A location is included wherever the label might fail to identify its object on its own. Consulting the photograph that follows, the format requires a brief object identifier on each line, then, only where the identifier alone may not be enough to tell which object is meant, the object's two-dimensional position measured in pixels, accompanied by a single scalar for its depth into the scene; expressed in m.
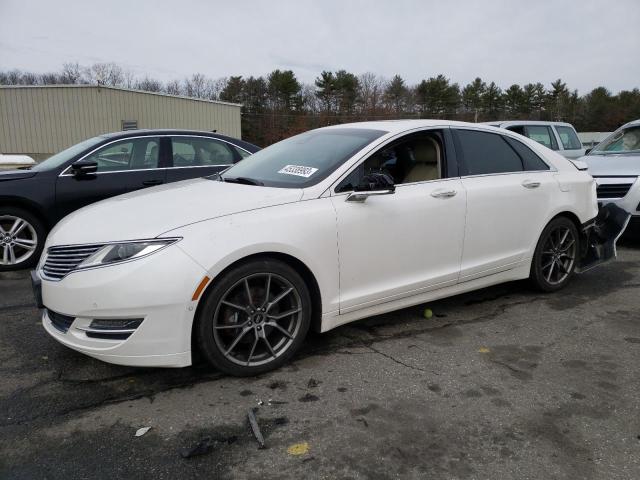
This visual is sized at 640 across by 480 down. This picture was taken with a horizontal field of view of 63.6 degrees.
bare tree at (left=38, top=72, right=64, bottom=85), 54.16
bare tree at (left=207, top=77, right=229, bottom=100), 59.81
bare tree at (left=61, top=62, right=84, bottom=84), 55.64
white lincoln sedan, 2.88
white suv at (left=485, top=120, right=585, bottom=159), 11.26
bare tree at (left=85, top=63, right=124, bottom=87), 59.25
